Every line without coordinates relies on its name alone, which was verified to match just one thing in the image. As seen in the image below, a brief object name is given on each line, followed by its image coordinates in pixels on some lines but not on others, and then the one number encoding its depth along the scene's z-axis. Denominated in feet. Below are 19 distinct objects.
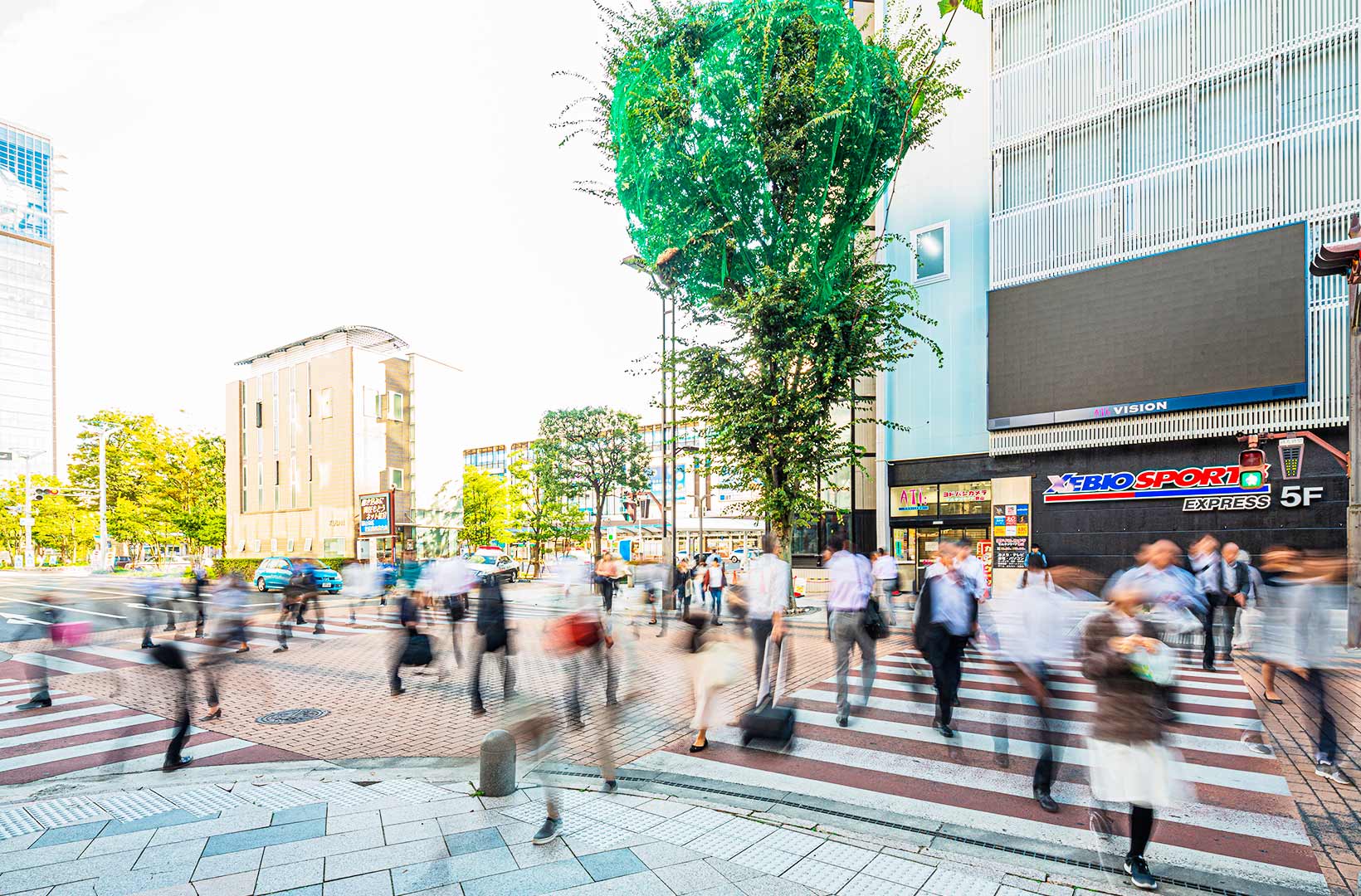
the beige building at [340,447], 143.64
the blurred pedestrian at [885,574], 49.21
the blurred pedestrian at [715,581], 63.14
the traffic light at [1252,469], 73.31
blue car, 104.22
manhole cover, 30.55
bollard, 19.77
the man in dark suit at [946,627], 24.76
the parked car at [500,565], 121.99
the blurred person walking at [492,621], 29.27
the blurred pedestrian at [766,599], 26.99
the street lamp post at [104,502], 164.35
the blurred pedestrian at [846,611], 27.58
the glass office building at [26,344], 355.97
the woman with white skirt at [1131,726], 14.16
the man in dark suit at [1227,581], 36.29
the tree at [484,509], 164.04
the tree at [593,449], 178.70
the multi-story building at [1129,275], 73.51
